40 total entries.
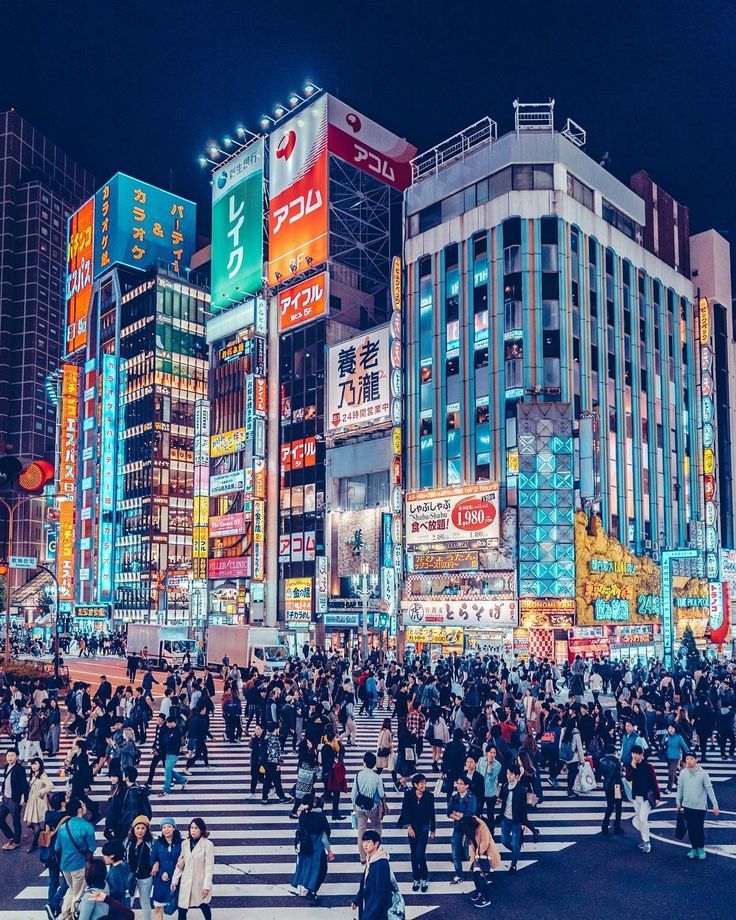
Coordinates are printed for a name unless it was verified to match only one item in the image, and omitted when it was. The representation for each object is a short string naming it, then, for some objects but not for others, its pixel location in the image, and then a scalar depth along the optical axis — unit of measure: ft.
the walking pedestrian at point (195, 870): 30.30
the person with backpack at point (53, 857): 33.42
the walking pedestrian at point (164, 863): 31.55
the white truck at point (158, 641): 166.30
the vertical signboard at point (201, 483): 256.52
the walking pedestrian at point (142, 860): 31.68
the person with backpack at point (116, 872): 28.63
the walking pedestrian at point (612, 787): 45.91
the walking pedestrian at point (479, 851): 35.68
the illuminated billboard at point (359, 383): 199.93
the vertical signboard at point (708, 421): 209.15
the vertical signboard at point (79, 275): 368.07
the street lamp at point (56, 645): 114.44
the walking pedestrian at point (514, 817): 39.81
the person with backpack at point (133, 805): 37.04
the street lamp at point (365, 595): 166.22
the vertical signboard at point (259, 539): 235.61
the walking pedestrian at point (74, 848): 31.78
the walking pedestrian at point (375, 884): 27.66
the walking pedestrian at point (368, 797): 39.96
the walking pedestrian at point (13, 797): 45.06
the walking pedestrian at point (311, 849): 35.35
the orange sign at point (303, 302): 229.86
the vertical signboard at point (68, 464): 335.47
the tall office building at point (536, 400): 165.58
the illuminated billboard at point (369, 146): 236.02
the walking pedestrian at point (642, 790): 42.73
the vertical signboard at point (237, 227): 252.83
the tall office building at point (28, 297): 437.99
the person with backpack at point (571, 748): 57.41
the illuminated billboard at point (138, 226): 353.72
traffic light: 94.53
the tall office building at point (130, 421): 326.65
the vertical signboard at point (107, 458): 337.31
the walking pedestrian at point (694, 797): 40.14
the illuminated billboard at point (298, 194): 230.27
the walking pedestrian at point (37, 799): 43.29
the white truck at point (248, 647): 135.23
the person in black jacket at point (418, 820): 36.81
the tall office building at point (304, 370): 210.79
